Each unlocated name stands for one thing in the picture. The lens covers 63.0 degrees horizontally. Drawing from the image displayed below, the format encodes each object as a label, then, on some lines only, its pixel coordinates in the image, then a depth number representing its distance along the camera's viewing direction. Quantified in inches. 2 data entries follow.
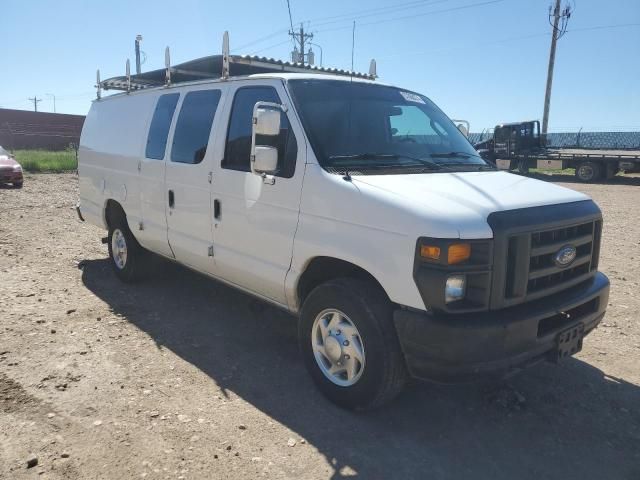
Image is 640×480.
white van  116.0
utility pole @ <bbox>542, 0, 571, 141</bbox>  1122.7
